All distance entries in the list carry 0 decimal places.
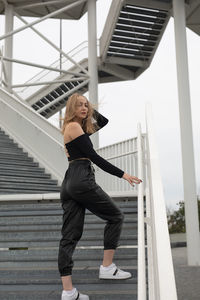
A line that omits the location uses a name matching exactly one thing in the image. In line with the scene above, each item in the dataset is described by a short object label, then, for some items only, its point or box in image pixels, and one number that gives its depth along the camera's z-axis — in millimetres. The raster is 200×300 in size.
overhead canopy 16703
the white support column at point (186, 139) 8836
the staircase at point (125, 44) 12703
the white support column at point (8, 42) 16734
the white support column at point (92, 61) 15219
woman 2717
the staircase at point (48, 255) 3104
